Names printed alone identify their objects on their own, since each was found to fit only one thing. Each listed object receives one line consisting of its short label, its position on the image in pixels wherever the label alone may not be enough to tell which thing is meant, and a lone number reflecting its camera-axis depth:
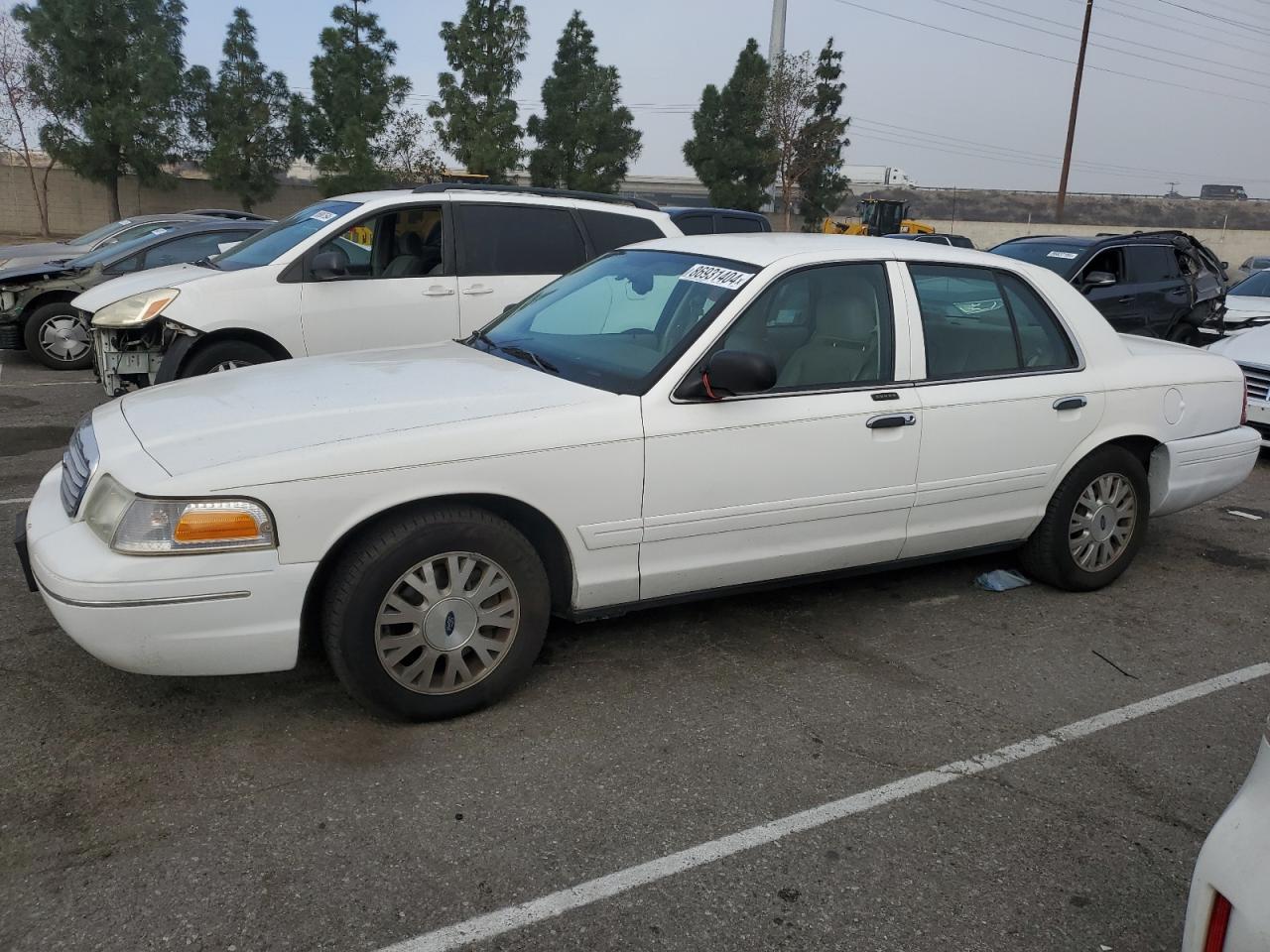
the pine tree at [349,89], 34.00
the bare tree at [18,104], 32.47
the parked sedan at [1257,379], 7.83
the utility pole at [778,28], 29.77
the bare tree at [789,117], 37.72
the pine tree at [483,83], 32.44
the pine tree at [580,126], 38.09
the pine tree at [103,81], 31.81
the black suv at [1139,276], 10.28
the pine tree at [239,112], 35.47
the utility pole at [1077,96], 34.41
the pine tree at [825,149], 38.97
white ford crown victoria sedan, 3.10
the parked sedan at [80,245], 11.62
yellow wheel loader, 31.39
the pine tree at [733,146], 42.31
